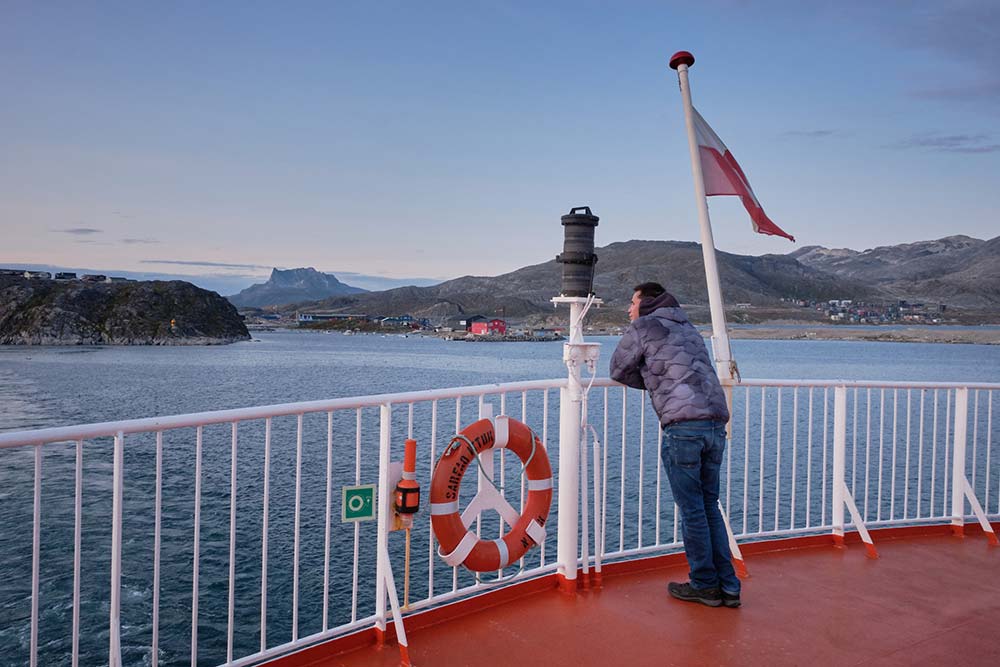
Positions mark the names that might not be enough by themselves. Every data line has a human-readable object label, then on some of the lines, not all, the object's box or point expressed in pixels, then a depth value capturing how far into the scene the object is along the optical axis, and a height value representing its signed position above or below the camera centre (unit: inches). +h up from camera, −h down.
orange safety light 112.7 -27.3
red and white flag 151.9 +33.9
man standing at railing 121.2 -15.0
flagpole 144.6 +15.8
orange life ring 117.0 -31.2
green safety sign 112.3 -29.7
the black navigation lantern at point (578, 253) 138.5 +13.2
